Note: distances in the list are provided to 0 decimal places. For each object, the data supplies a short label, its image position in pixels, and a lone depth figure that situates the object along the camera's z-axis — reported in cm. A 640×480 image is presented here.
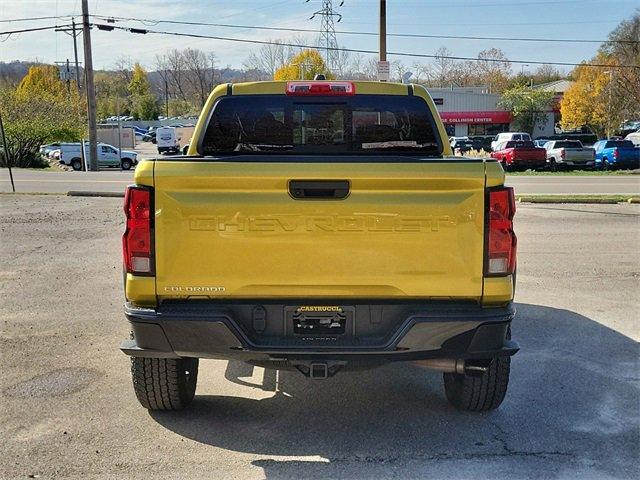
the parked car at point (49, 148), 4937
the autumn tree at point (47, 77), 7281
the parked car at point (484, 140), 5524
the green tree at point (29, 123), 3750
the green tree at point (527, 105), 7262
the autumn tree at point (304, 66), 6053
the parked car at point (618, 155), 3475
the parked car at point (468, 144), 4669
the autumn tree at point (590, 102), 5484
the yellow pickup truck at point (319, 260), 354
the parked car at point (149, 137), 8506
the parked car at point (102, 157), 4172
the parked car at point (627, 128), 5941
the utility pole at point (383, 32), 2270
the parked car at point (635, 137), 5102
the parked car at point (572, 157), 3475
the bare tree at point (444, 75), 12150
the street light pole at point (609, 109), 5250
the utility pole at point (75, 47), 4028
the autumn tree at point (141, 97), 11369
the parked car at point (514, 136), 4249
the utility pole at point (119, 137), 6241
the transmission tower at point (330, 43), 5016
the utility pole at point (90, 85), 3378
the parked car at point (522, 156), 3322
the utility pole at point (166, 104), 12890
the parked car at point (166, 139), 6092
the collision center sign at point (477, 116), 7531
